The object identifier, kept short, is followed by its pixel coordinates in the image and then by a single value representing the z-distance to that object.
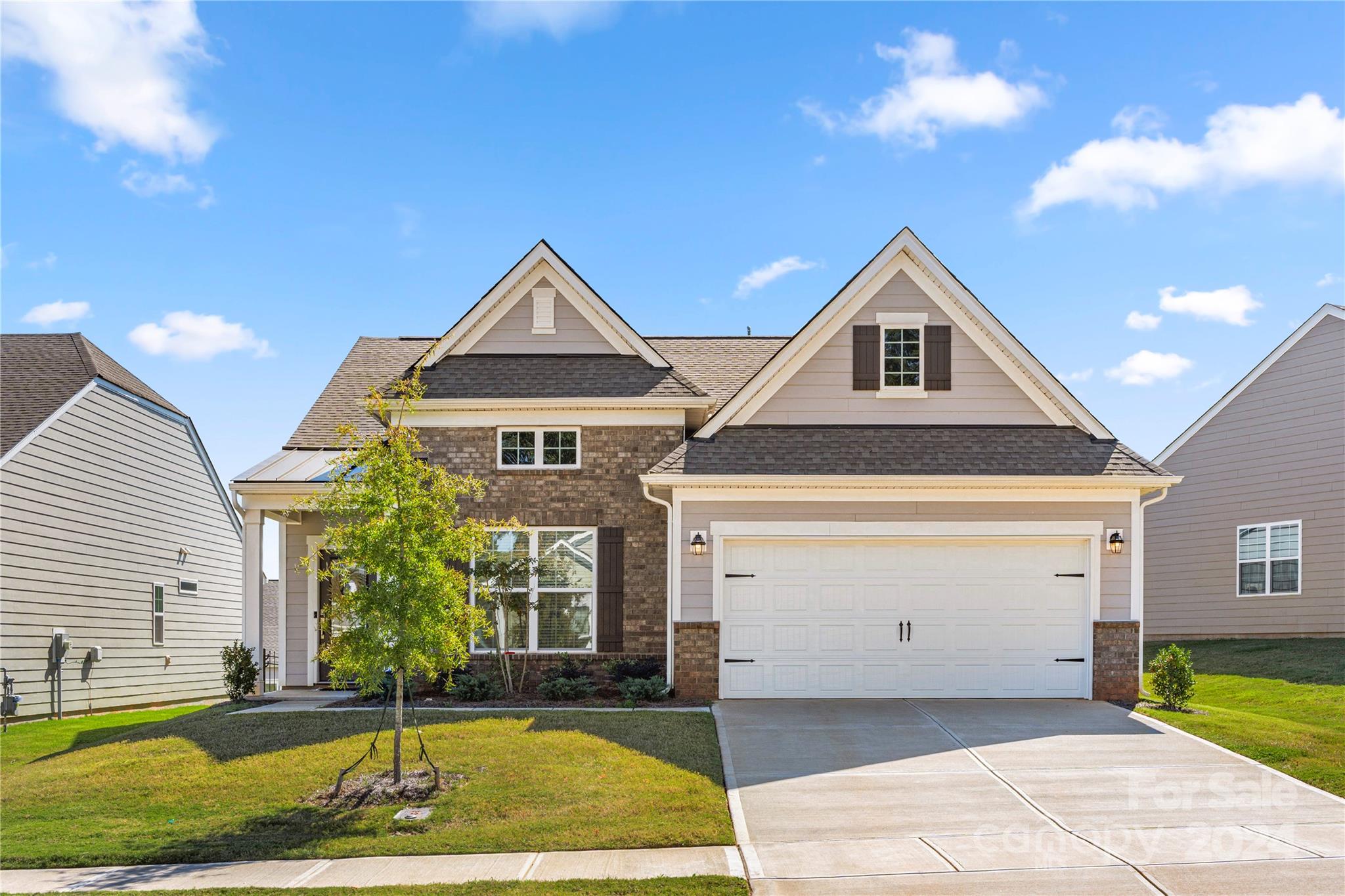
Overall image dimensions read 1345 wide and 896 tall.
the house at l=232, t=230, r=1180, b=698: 14.21
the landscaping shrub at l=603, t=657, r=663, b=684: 14.67
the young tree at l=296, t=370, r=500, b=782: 9.84
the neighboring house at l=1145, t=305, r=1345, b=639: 19.95
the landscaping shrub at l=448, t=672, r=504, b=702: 14.29
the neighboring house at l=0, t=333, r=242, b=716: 16.94
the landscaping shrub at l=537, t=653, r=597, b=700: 14.19
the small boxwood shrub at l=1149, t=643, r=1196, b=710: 13.45
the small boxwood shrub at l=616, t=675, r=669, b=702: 13.90
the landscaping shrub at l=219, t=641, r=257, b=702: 15.30
